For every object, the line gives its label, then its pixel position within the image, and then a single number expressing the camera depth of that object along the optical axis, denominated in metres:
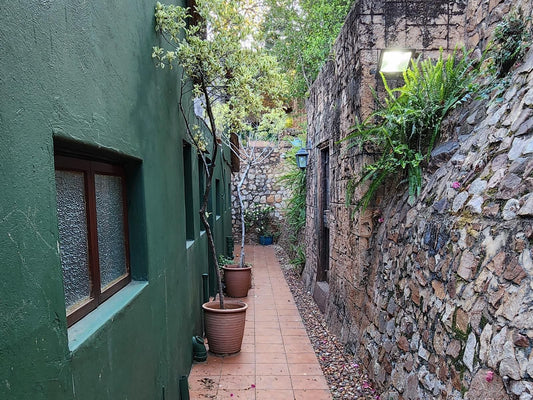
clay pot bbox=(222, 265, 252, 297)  5.65
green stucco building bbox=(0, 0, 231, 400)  0.84
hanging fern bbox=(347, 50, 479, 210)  2.67
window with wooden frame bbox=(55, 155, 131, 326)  1.29
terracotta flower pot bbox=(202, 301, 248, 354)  3.58
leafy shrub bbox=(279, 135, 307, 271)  7.23
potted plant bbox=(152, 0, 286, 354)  2.48
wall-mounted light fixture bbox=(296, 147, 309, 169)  6.37
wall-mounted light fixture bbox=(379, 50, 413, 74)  3.35
